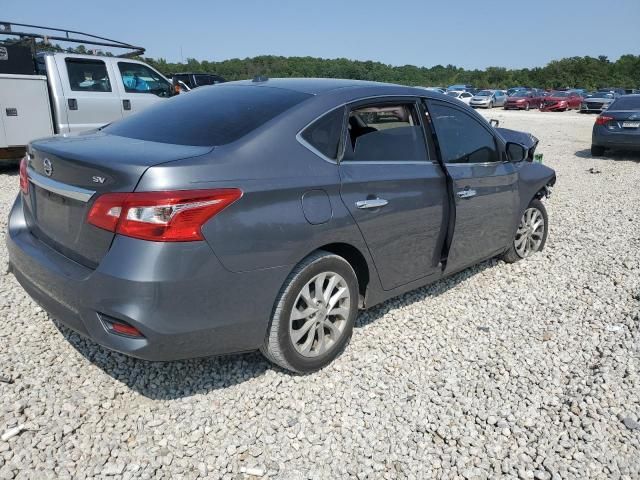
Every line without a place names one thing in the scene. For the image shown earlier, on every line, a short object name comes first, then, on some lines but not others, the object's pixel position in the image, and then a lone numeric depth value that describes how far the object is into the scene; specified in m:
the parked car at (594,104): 31.44
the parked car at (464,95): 37.75
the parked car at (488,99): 37.78
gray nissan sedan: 2.30
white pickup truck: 8.30
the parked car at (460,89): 41.88
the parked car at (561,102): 35.56
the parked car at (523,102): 37.09
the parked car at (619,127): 11.77
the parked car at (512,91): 43.99
